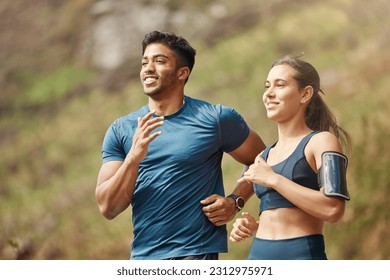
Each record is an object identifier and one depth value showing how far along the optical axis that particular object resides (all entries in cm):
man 714
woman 641
